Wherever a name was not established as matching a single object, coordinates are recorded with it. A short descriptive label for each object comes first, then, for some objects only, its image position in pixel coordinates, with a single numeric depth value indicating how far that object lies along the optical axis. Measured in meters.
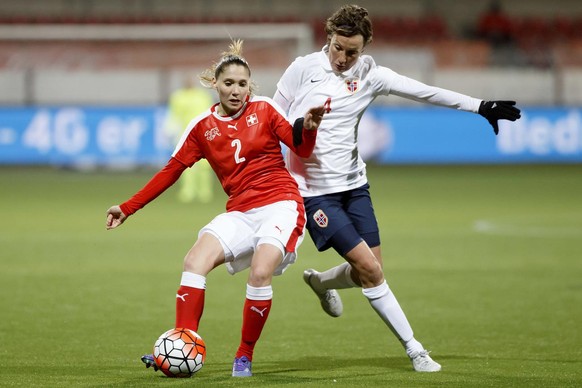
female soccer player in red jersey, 12.55
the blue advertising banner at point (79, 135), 46.31
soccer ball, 12.09
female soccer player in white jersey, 13.26
